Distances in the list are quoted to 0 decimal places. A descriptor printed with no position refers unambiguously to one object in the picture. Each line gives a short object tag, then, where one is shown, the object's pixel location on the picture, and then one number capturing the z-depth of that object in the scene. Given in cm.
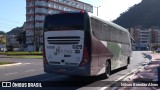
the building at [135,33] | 18789
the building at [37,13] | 12362
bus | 1517
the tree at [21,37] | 14069
